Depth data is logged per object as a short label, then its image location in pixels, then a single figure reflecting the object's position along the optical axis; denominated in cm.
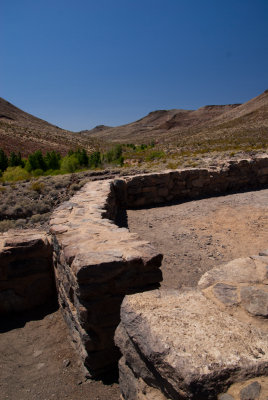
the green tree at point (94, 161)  1630
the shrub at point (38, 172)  1431
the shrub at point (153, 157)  1915
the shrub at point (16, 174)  1311
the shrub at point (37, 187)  955
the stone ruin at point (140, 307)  127
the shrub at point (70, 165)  1464
